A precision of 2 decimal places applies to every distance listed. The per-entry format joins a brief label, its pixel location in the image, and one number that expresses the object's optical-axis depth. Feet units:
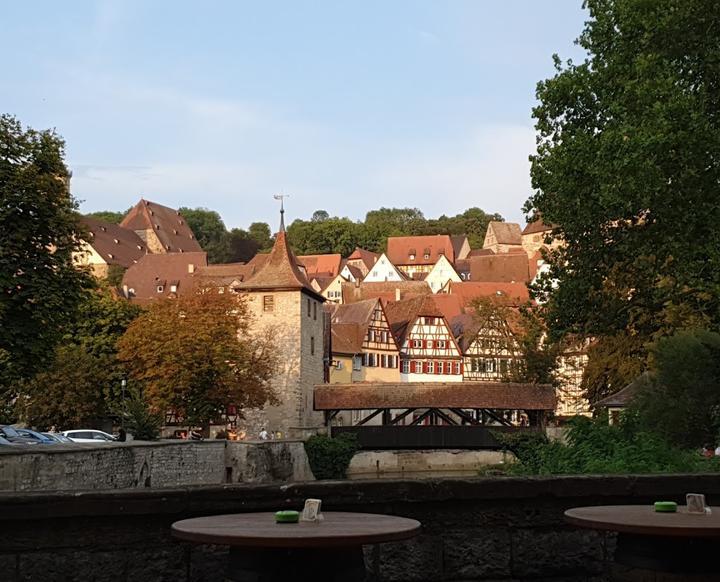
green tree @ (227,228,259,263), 447.83
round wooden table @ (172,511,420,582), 14.21
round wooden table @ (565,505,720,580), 16.06
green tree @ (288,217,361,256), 498.28
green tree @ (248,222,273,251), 521.20
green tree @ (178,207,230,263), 469.08
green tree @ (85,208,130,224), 520.42
